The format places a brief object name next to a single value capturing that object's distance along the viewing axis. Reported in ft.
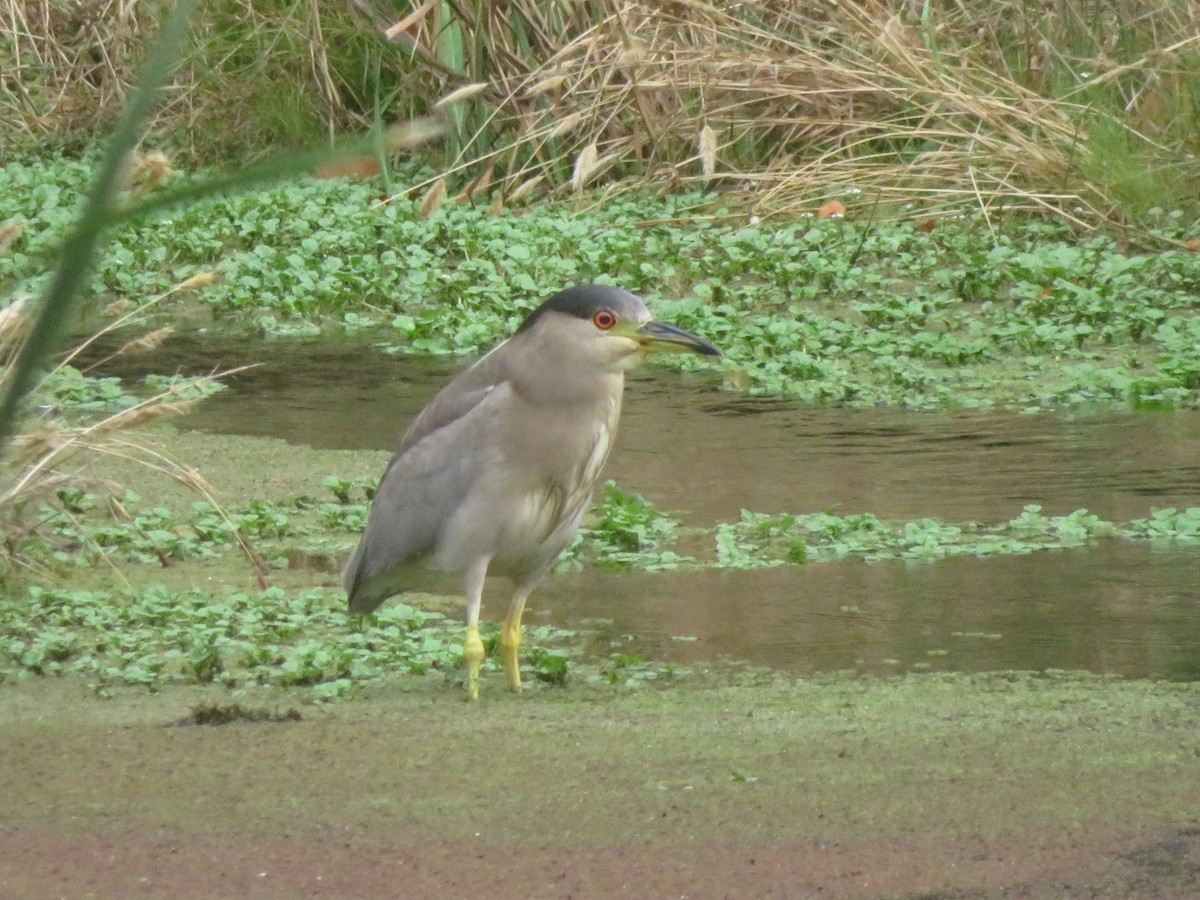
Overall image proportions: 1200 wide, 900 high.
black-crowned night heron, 69.19
